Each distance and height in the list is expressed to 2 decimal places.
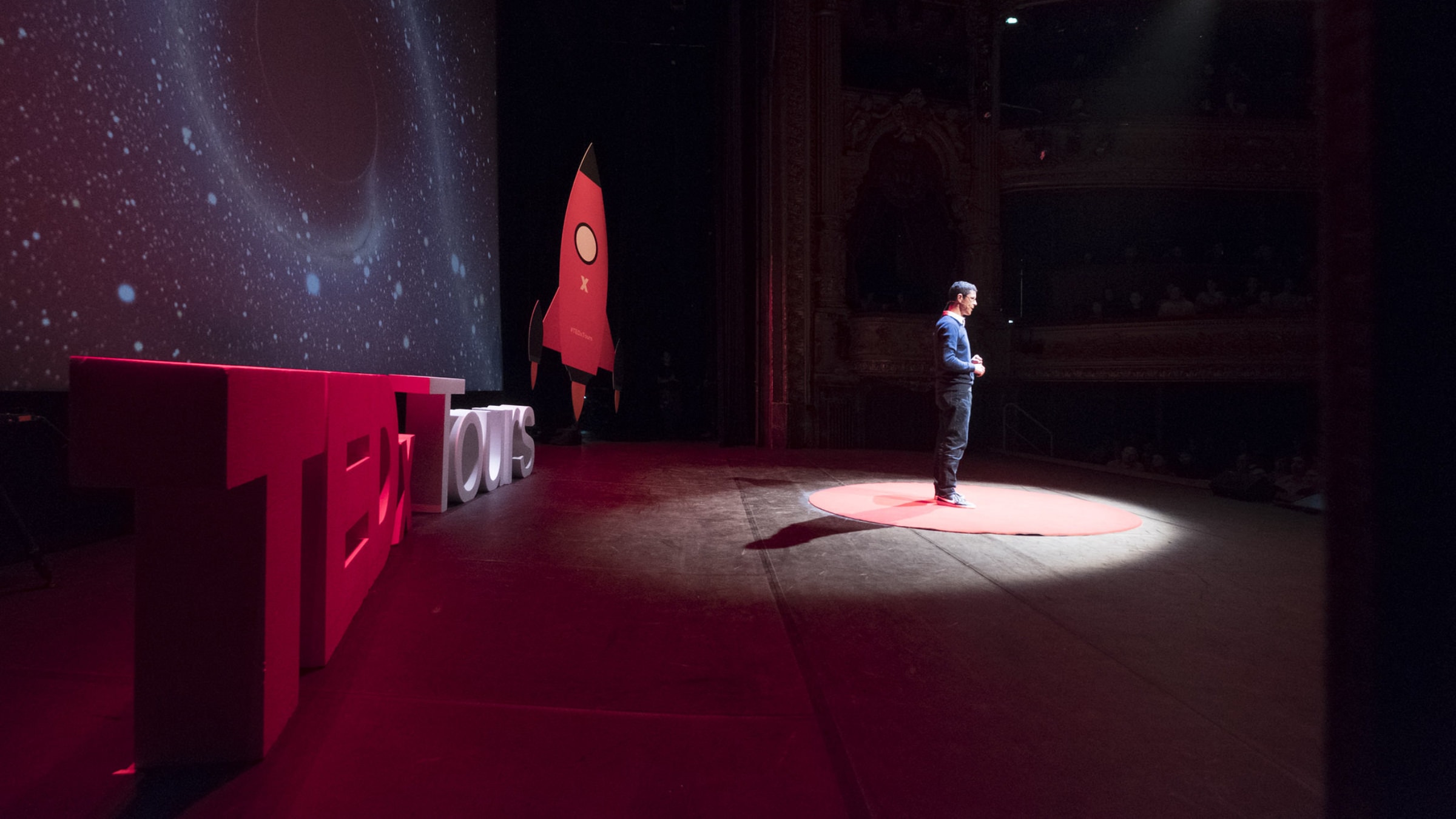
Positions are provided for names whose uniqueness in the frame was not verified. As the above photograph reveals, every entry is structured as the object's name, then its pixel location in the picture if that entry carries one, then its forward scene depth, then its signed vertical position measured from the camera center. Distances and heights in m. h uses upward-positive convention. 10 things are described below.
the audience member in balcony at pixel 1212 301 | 8.59 +1.40
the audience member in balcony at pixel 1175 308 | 8.68 +1.31
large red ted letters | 1.27 -0.24
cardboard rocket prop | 8.99 +1.54
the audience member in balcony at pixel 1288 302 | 8.19 +1.30
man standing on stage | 4.59 +0.22
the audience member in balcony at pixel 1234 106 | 9.77 +4.35
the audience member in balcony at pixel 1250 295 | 8.66 +1.49
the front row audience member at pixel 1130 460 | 7.85 -0.56
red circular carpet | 3.99 -0.65
